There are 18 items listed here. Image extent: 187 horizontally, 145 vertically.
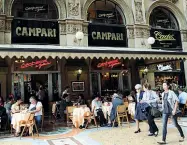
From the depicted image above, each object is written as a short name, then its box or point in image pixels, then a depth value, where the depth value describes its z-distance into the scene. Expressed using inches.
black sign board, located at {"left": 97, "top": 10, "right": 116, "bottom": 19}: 564.1
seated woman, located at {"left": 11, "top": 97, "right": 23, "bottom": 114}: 334.1
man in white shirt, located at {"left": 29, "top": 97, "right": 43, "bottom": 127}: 332.8
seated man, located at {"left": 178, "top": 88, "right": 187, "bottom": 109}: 424.8
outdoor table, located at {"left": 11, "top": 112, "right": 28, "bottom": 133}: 313.2
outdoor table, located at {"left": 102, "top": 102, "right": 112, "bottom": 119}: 387.2
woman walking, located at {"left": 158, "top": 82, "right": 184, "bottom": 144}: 245.4
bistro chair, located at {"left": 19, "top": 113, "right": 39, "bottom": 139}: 308.3
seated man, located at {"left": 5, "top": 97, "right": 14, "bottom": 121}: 360.3
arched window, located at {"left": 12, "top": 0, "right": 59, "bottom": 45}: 478.0
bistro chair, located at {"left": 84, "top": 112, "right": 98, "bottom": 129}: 364.1
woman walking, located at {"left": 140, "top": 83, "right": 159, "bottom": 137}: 285.6
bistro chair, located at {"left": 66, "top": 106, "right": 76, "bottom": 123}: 379.9
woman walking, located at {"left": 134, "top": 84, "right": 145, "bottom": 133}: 299.4
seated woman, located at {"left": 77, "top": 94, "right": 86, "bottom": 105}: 481.2
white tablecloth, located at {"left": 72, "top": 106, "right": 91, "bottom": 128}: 357.4
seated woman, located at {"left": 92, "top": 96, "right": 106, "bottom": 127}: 379.2
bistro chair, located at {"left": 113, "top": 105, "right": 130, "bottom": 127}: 356.5
